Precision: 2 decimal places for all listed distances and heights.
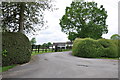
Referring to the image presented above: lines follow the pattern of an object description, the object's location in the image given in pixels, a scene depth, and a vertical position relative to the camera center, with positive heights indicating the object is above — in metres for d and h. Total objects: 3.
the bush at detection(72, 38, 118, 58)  13.42 -1.11
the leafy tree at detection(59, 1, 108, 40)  22.92 +5.29
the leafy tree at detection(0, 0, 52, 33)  8.94 +2.60
